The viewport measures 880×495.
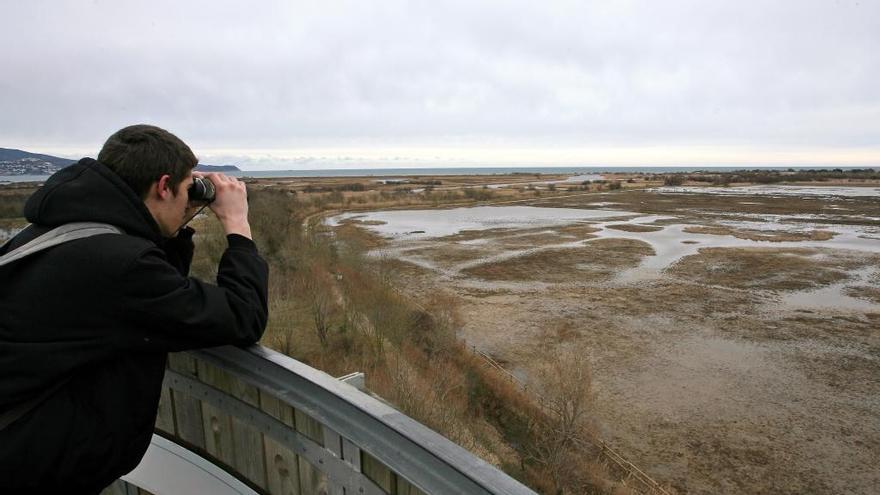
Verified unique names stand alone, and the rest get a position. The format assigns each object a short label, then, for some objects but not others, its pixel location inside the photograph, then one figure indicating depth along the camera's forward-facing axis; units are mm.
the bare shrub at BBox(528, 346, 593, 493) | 11664
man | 1606
